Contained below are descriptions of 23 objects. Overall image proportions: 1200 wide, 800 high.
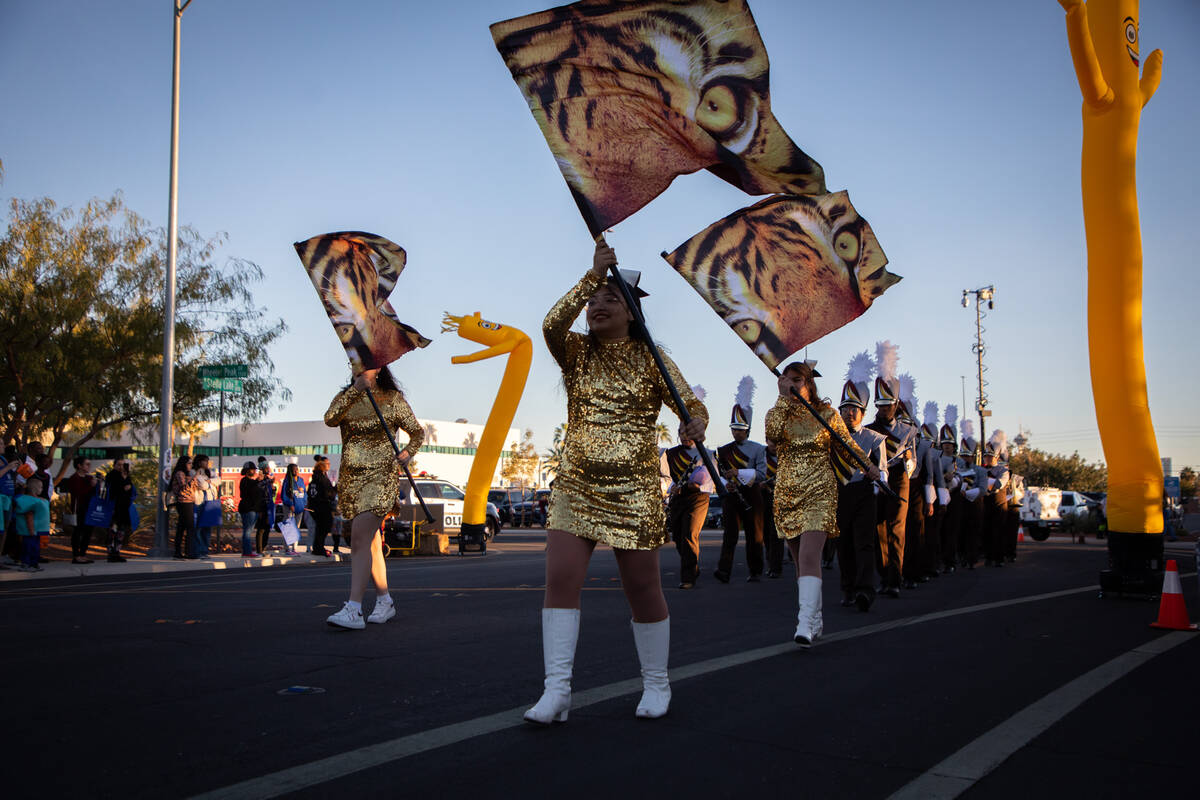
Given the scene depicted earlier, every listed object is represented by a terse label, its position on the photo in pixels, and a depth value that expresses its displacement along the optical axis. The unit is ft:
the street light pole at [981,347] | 176.45
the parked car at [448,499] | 71.77
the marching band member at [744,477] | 40.68
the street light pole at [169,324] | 55.06
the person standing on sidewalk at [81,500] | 48.19
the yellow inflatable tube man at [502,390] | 69.87
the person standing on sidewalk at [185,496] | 53.31
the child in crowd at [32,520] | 43.52
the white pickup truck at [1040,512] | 111.45
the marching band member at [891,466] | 34.14
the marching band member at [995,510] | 55.67
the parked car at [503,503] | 128.98
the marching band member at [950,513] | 48.34
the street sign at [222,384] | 62.75
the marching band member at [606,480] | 13.48
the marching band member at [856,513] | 28.55
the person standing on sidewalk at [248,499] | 58.18
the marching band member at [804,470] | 22.72
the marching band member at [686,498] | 37.47
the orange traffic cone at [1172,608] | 24.26
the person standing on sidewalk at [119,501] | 51.67
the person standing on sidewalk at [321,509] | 59.88
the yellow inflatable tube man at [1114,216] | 33.76
